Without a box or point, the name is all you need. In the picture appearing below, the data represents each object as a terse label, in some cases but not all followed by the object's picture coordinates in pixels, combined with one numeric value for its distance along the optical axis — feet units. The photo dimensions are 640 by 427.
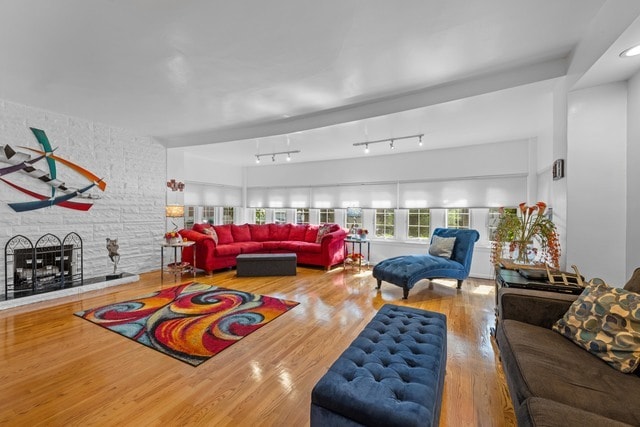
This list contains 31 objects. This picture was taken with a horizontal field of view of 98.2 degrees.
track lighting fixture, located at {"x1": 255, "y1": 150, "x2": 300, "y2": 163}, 18.56
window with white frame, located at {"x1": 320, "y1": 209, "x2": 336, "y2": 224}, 22.75
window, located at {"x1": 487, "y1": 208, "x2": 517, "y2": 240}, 16.59
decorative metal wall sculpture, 12.41
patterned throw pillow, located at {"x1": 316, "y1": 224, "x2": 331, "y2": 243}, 19.92
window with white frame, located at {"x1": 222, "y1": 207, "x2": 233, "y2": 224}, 24.58
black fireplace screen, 12.41
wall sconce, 19.02
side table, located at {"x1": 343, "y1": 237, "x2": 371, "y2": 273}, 18.76
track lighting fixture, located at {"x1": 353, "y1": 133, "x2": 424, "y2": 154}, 14.96
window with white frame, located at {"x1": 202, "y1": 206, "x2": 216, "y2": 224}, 22.86
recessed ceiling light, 6.38
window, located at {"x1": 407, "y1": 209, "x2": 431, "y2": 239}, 18.95
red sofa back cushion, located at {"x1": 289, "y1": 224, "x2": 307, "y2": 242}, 21.72
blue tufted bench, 3.90
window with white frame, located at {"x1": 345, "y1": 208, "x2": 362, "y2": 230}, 21.56
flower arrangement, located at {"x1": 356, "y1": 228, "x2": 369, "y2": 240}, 19.21
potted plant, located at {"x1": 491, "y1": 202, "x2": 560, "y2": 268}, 8.71
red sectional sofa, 17.13
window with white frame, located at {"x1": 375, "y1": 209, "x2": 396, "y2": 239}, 20.35
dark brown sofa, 3.50
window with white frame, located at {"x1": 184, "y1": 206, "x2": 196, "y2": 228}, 21.42
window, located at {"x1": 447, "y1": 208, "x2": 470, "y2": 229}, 17.79
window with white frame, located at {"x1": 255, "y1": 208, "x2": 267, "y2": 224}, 26.08
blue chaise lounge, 12.76
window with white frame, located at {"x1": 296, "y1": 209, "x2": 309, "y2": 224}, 24.08
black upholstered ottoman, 16.55
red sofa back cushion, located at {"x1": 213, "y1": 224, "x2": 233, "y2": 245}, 19.60
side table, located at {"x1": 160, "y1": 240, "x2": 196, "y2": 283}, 15.90
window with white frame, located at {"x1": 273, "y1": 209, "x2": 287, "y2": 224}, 25.21
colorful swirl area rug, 8.23
